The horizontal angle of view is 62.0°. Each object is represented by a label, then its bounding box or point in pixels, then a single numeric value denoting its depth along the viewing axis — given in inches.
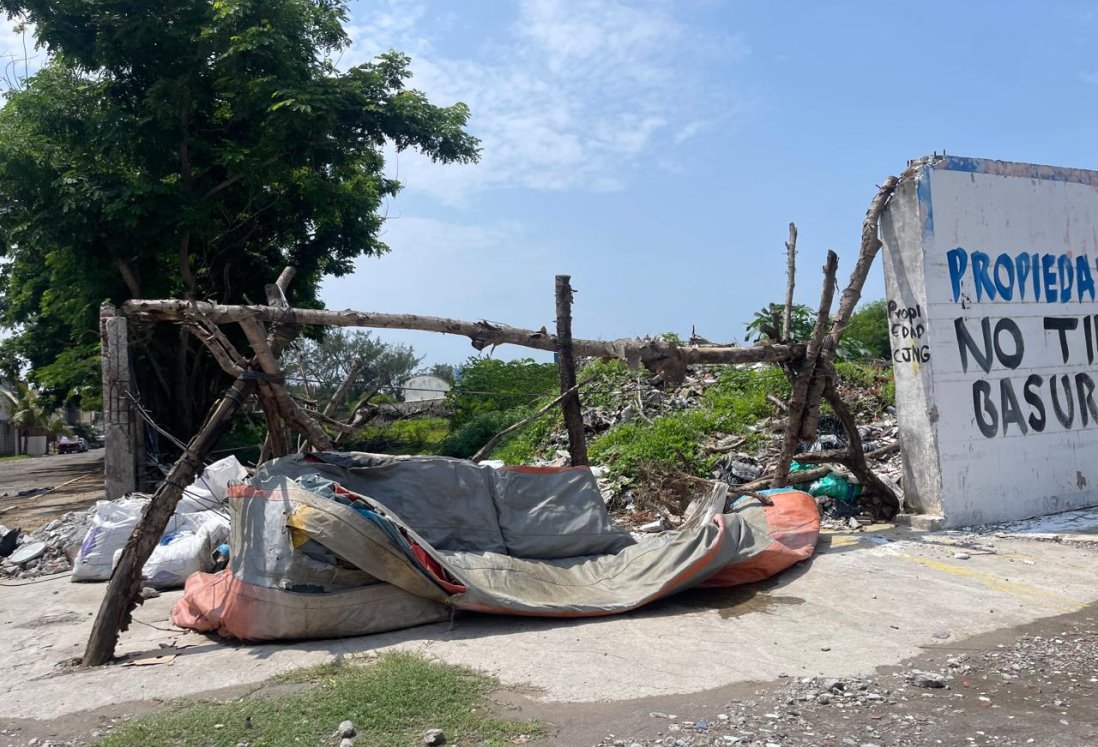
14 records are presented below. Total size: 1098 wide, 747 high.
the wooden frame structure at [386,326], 229.3
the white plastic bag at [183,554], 305.3
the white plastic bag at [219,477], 354.7
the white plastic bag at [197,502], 347.6
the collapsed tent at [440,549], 220.5
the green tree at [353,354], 1009.3
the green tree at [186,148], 574.6
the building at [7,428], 1829.5
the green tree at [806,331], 582.9
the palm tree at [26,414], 1750.7
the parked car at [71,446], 1795.0
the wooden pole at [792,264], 342.0
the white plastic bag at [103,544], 327.6
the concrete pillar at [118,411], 378.6
